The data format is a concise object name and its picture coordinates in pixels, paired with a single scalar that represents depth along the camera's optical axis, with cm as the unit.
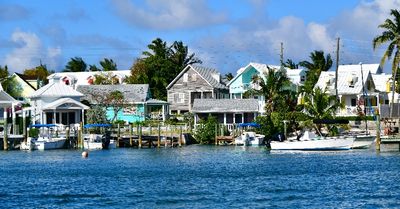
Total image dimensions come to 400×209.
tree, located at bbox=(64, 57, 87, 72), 16100
